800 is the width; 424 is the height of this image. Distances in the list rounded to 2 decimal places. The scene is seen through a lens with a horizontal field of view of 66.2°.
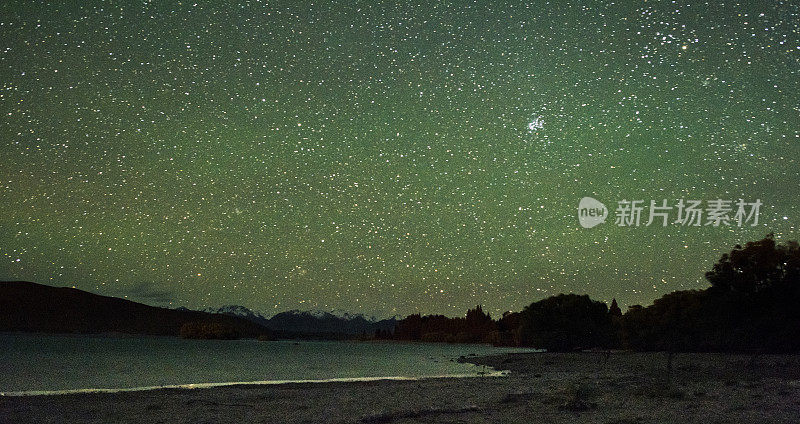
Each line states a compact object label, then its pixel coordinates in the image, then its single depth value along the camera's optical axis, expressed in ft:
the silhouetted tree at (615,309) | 555.77
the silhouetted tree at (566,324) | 291.17
